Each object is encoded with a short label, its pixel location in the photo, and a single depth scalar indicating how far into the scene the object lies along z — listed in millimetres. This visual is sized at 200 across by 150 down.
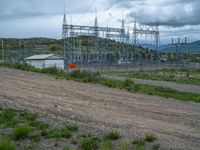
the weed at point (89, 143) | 8336
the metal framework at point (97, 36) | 62897
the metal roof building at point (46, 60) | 64669
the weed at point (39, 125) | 10073
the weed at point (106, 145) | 8273
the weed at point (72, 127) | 10047
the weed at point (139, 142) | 9047
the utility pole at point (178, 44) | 76344
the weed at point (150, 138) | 9438
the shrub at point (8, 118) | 10398
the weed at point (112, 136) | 9351
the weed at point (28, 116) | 11145
